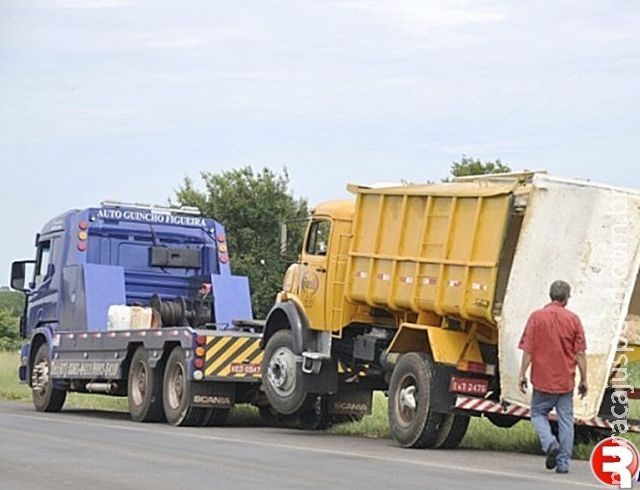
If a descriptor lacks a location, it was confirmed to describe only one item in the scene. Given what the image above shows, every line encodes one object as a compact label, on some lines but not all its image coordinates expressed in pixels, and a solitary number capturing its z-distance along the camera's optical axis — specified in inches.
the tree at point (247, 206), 2187.5
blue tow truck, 935.0
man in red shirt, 604.1
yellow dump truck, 663.1
